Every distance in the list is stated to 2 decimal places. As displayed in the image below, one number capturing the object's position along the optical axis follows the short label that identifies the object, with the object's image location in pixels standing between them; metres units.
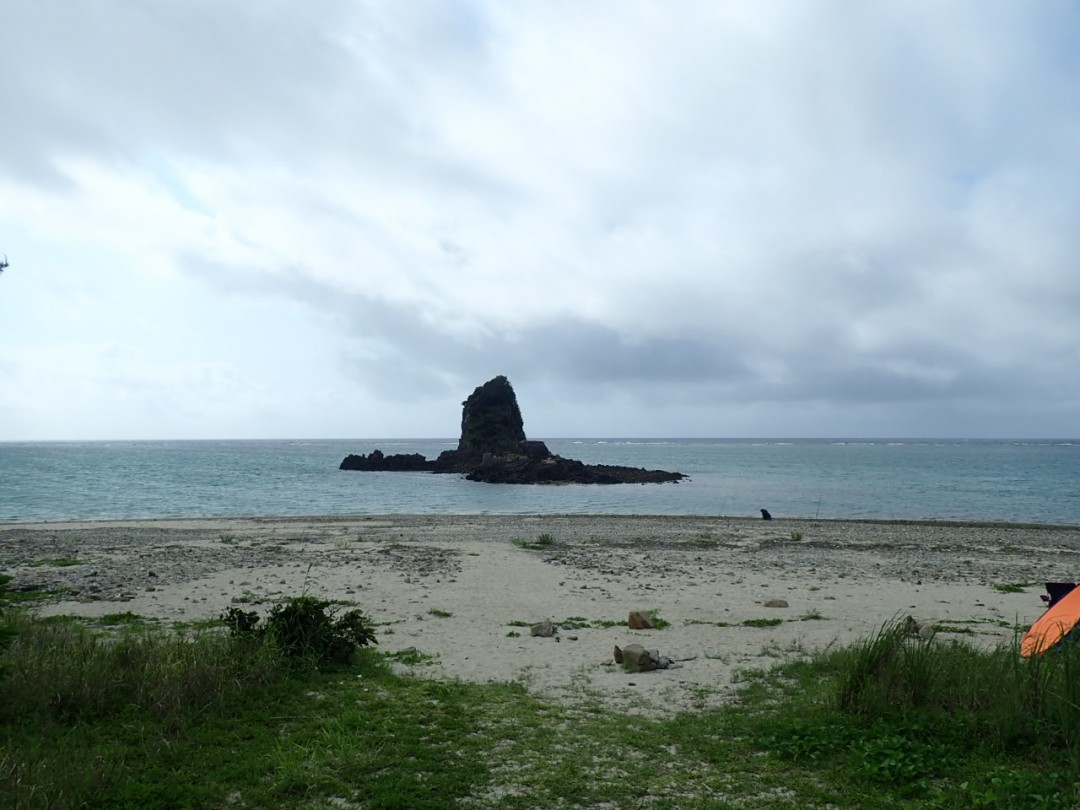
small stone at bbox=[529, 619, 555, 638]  14.44
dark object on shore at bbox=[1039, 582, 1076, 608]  13.16
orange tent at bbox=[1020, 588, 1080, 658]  11.09
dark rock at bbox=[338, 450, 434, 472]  117.56
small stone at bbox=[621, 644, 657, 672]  11.74
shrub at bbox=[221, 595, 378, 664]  10.93
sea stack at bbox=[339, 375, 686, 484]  93.94
